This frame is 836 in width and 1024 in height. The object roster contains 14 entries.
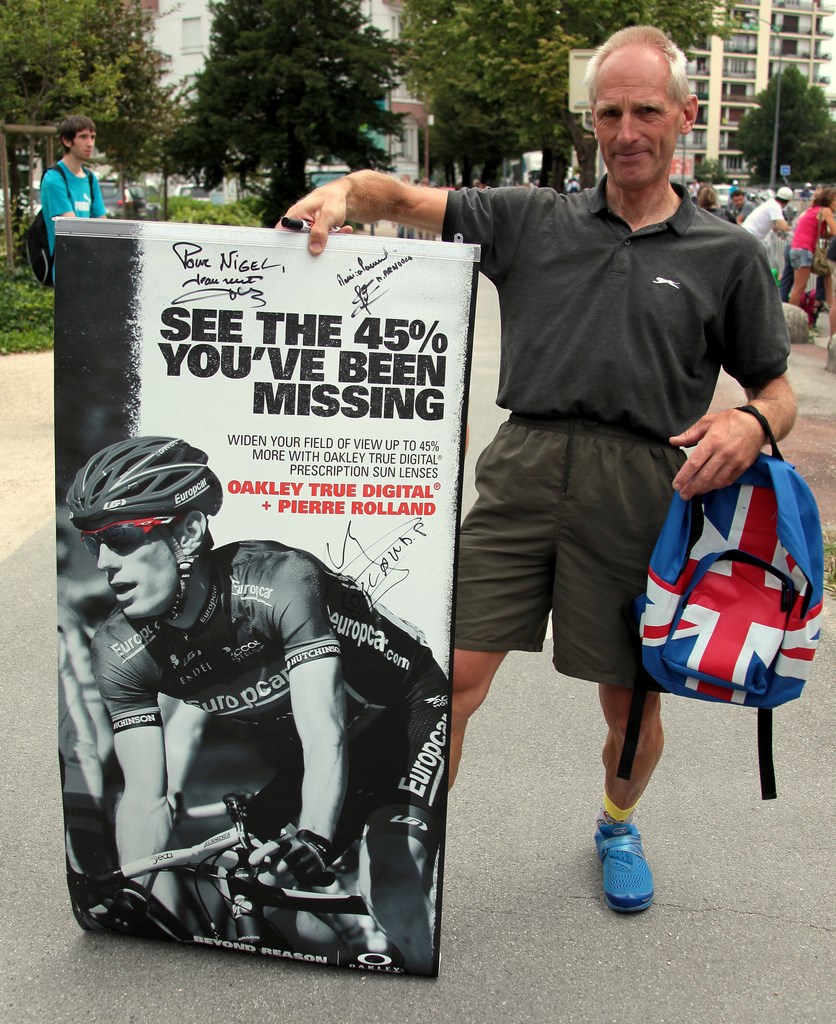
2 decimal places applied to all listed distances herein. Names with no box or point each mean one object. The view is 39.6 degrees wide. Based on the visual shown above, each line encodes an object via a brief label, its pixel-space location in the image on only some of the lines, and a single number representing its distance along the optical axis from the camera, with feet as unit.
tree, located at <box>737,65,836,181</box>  337.93
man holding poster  8.43
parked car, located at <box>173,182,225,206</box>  156.74
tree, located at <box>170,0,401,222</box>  139.03
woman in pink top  46.01
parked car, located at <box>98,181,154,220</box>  93.09
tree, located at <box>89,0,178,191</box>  77.41
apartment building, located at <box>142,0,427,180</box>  214.90
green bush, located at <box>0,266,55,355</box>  37.17
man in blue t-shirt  23.70
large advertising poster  7.29
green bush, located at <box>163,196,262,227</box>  93.06
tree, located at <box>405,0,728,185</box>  88.58
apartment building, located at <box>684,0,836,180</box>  430.61
